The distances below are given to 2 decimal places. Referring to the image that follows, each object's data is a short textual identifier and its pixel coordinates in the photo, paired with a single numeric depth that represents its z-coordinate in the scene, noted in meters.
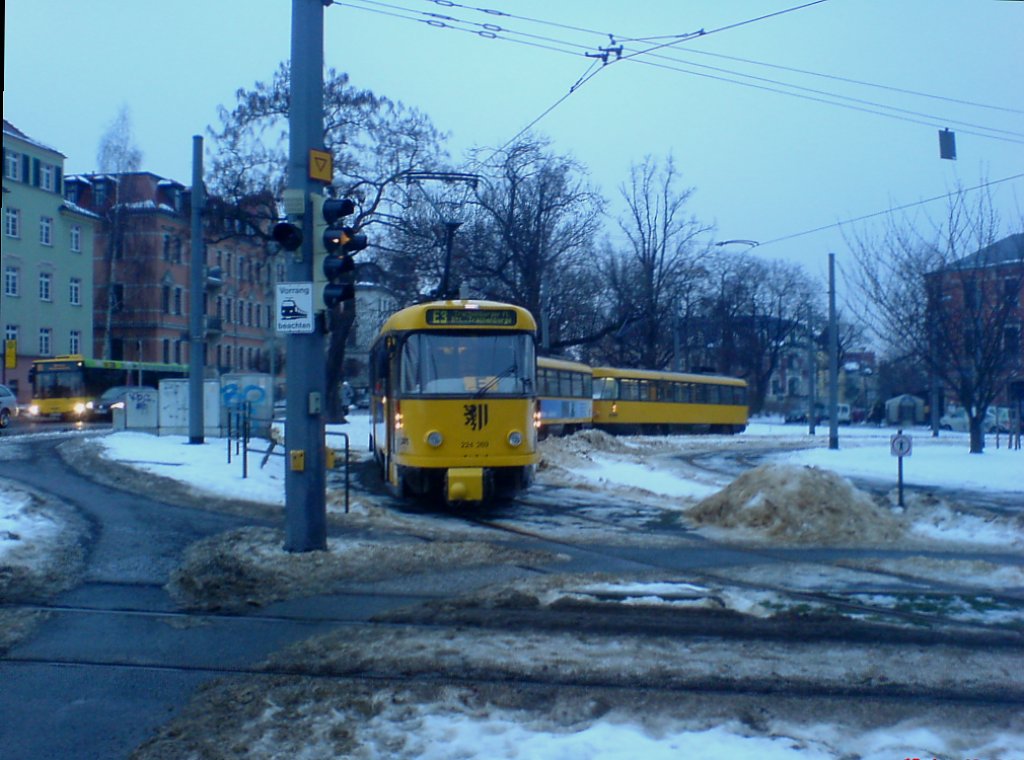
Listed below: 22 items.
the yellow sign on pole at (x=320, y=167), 11.54
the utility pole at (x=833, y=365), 34.91
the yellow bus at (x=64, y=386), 48.31
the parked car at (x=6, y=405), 38.47
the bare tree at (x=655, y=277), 55.75
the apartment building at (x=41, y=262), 53.88
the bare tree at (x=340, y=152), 35.44
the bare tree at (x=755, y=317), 81.00
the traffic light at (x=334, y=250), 11.21
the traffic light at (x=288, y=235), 11.06
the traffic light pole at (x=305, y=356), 11.52
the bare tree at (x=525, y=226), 43.41
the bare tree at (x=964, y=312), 29.97
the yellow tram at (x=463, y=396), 16.02
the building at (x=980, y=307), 29.88
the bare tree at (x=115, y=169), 65.62
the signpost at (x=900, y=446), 17.41
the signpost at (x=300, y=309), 11.25
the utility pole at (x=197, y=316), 23.33
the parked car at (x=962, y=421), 62.62
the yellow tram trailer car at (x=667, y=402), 46.38
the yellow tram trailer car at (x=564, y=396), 36.00
